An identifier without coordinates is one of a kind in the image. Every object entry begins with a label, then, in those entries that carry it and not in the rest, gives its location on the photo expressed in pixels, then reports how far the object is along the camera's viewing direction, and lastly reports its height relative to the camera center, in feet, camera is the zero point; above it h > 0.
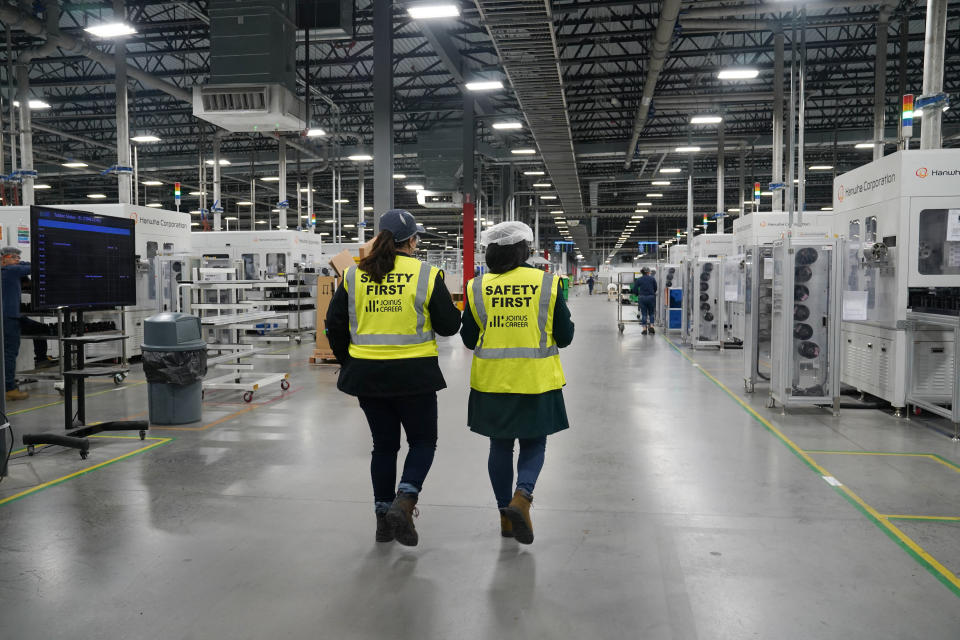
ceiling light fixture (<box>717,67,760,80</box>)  39.09 +13.16
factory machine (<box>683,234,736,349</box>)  41.01 -0.63
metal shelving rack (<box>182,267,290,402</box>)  23.29 -1.16
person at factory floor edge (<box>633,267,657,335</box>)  51.66 -0.33
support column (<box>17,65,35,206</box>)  38.91 +9.49
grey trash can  19.36 -2.25
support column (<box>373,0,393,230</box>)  34.04 +9.41
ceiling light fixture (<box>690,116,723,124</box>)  48.37 +12.91
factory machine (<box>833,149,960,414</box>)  20.29 +0.77
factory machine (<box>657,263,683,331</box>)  52.75 -0.24
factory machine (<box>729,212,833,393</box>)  24.64 -0.83
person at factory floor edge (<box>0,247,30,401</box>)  24.13 -0.79
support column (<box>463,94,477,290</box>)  56.54 +9.79
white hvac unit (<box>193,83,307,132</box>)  27.58 +7.92
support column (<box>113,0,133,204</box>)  38.99 +9.75
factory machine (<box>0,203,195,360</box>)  33.58 +2.82
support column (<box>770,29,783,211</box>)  43.24 +12.30
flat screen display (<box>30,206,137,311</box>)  16.21 +0.80
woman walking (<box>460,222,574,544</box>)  10.28 -0.88
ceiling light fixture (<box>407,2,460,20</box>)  29.25 +12.60
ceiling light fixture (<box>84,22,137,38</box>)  30.48 +12.16
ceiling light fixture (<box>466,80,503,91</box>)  42.22 +13.39
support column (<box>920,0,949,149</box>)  21.42 +7.46
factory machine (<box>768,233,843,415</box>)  21.30 -1.01
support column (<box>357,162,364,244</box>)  75.66 +11.30
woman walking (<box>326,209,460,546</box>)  10.11 -0.83
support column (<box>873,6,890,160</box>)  38.46 +13.23
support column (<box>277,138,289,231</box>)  60.69 +9.63
